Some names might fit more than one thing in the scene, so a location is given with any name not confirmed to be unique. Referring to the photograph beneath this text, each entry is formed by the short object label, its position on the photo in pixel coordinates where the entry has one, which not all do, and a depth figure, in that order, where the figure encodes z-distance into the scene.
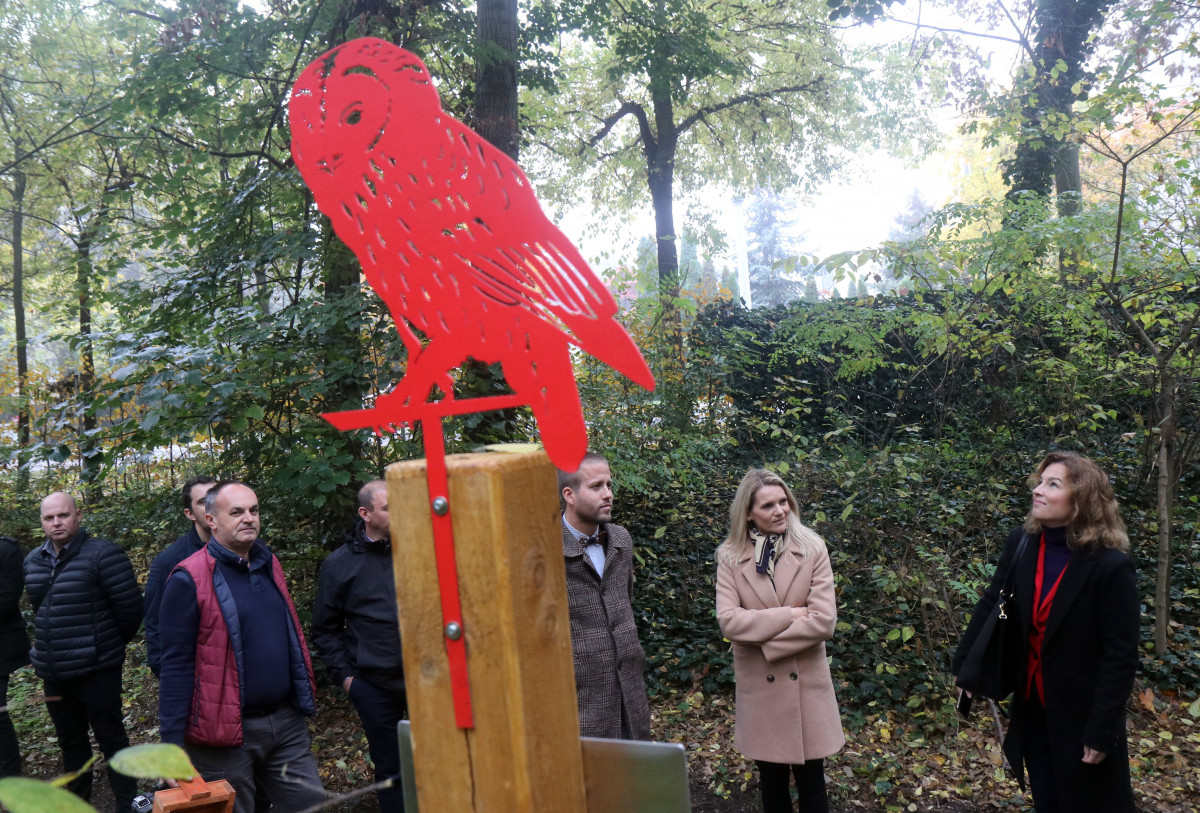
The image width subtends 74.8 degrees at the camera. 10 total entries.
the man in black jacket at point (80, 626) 4.42
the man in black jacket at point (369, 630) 3.64
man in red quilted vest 3.07
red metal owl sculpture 1.51
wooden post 1.32
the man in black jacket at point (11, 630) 4.78
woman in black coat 2.89
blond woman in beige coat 3.30
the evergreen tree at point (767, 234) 57.00
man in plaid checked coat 3.08
